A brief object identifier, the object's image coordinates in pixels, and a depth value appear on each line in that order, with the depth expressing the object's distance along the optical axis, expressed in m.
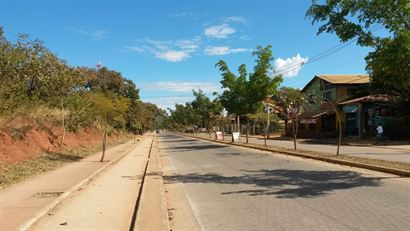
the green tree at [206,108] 70.48
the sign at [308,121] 57.44
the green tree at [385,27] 13.59
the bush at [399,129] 42.47
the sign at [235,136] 49.60
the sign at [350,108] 49.02
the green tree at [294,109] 33.84
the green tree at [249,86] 36.16
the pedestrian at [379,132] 38.67
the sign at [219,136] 61.33
